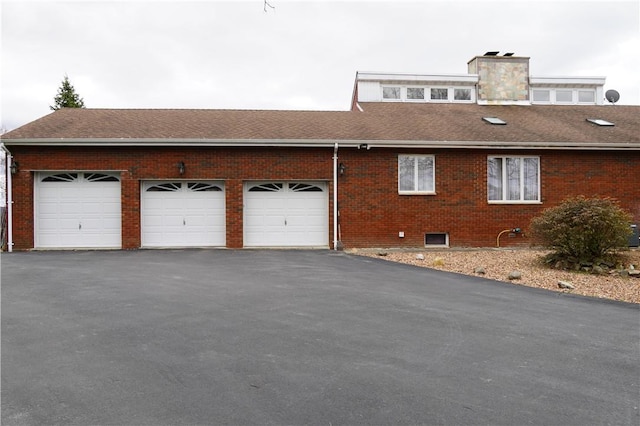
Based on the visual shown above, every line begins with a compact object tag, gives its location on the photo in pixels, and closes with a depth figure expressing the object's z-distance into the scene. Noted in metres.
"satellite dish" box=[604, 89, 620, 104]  25.05
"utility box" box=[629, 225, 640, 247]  14.29
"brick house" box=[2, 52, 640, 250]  13.89
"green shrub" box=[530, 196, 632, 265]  9.94
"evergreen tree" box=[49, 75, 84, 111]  36.66
